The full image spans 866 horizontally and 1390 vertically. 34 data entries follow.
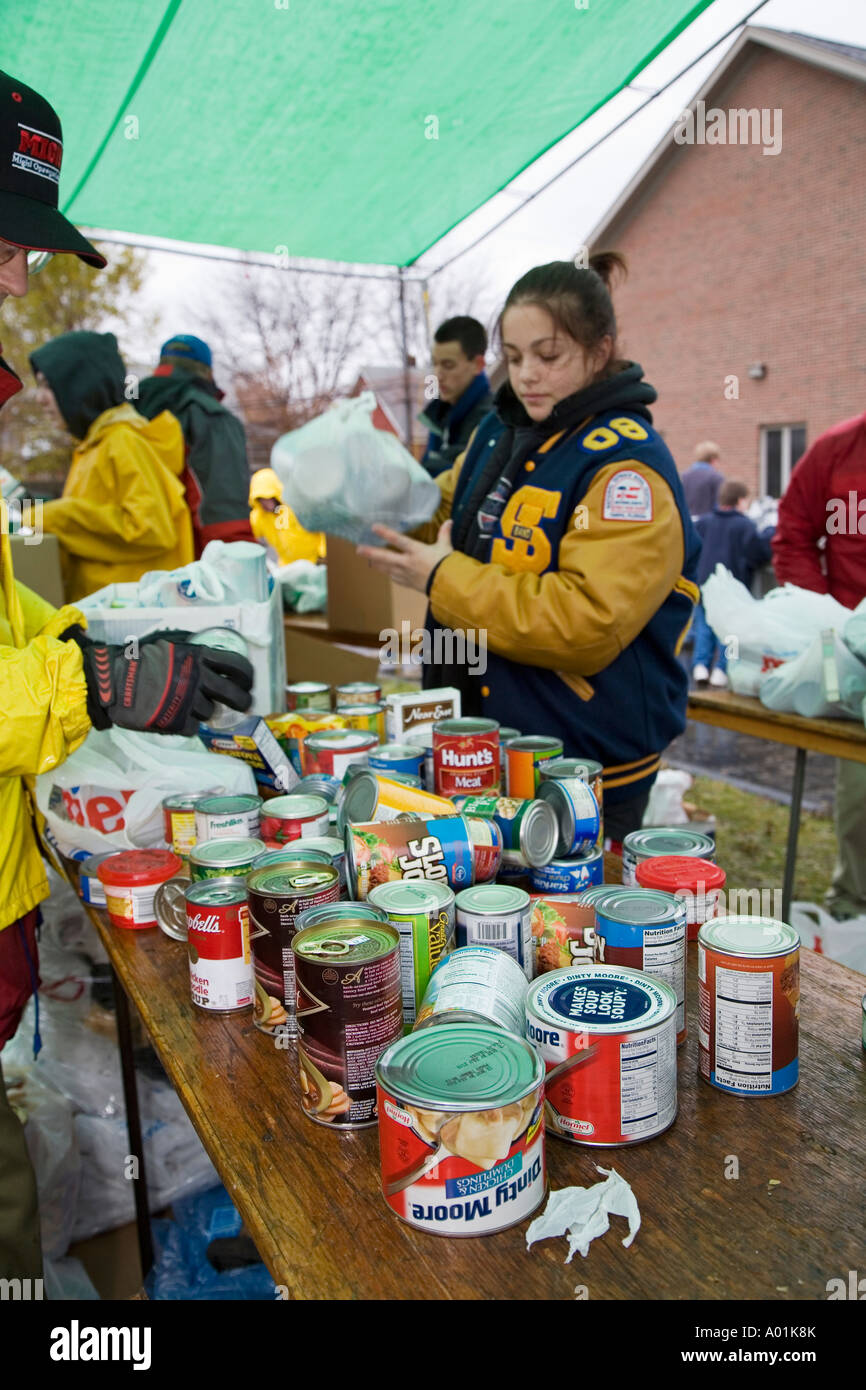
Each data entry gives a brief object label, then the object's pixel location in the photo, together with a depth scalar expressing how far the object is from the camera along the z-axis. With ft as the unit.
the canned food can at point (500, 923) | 3.98
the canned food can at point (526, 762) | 5.80
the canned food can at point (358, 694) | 8.29
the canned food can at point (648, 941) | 3.80
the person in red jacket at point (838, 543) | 11.98
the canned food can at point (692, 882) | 4.50
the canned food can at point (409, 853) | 4.38
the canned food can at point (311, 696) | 8.28
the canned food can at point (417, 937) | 3.85
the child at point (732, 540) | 29.60
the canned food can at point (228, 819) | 5.32
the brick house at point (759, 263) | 46.68
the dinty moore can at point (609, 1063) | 3.19
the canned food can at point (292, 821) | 5.24
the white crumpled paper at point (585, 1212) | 2.92
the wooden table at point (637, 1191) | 2.78
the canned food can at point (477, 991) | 3.34
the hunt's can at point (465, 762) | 5.77
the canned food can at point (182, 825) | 5.69
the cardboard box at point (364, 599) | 12.94
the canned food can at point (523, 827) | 4.85
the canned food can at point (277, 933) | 4.00
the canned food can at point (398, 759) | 5.86
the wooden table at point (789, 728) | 10.21
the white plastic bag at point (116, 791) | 6.08
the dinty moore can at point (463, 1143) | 2.82
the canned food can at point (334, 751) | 6.43
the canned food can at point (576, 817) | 4.96
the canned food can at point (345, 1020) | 3.33
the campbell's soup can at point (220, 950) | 4.29
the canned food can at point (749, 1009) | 3.45
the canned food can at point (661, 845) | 4.90
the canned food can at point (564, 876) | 4.86
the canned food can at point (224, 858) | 4.63
